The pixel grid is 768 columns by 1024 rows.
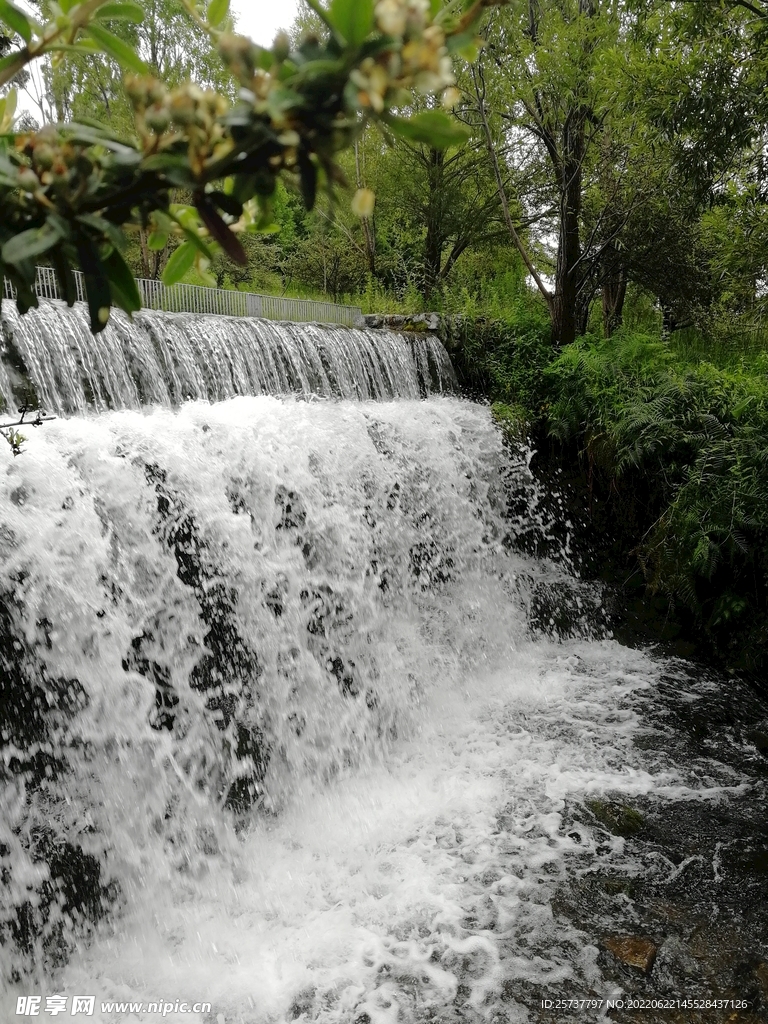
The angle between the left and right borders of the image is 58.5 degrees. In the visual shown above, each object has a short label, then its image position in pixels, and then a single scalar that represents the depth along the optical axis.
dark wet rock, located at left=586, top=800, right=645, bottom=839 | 4.44
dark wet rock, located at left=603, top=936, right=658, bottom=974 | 3.45
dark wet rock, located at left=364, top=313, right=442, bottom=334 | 10.30
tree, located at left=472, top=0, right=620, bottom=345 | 8.37
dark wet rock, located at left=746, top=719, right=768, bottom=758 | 5.51
